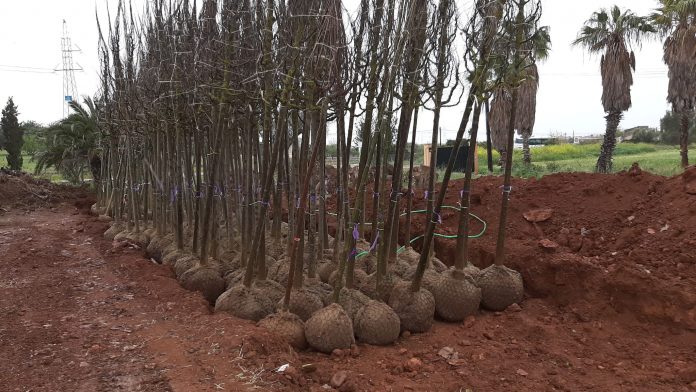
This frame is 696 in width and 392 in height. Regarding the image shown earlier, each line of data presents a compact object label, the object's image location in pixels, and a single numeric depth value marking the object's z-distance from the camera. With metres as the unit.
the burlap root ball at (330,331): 4.27
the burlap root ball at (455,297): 5.03
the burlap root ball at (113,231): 9.69
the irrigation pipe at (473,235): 7.62
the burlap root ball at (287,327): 4.30
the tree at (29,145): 36.55
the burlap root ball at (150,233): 8.70
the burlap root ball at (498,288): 5.30
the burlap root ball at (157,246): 7.83
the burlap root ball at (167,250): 7.50
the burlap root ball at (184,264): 6.36
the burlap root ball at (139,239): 8.65
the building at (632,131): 55.53
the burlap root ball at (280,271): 5.55
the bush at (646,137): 52.22
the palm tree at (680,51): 16.12
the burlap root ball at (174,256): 7.02
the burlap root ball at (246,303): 4.77
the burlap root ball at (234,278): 5.61
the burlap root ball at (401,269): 5.58
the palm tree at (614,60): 17.17
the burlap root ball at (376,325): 4.48
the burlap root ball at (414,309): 4.79
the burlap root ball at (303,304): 4.74
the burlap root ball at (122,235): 8.95
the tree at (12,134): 23.91
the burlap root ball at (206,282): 5.84
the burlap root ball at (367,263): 5.85
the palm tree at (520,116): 20.62
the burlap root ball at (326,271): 5.80
